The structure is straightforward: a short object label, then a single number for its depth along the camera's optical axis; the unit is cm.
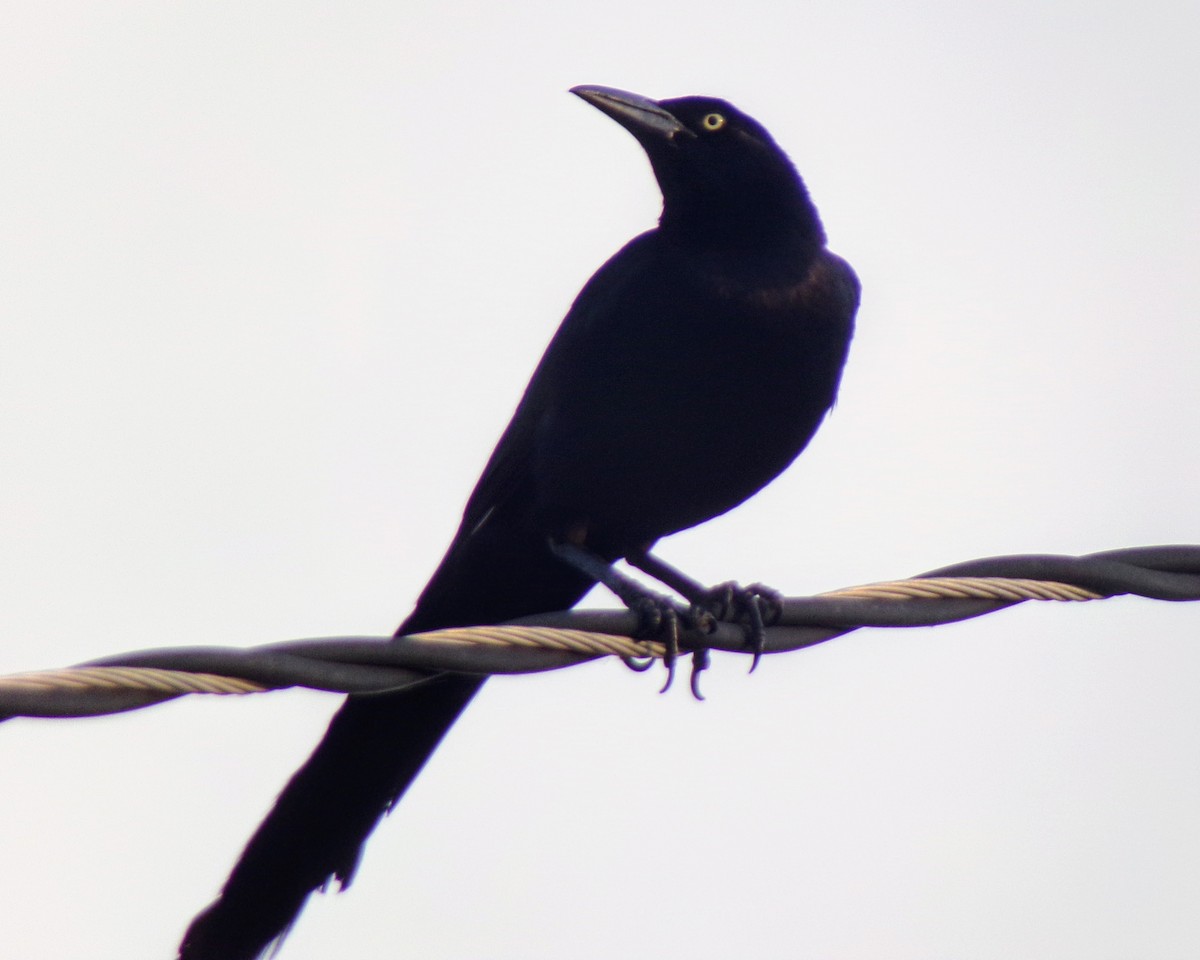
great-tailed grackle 1021
